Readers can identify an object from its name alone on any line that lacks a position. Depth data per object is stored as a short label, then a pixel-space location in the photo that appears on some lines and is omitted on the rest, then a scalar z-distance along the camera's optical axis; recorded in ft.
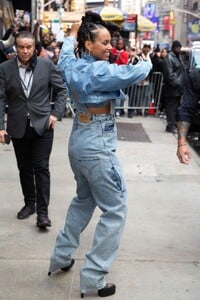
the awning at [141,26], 86.74
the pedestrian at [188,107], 13.92
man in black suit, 16.35
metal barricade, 43.78
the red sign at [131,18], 74.64
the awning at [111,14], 68.89
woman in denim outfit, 11.67
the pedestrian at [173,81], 35.60
